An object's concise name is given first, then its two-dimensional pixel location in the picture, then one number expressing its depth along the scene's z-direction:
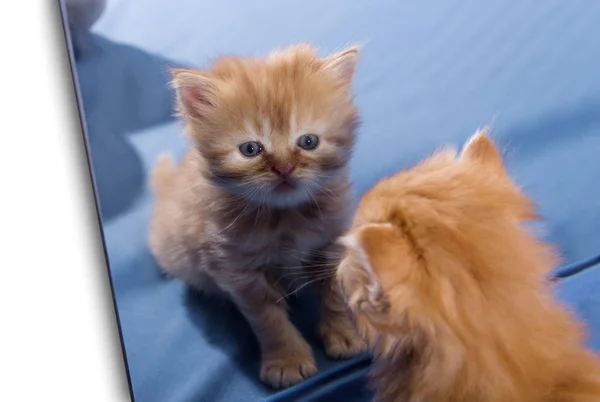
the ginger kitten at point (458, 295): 0.44
